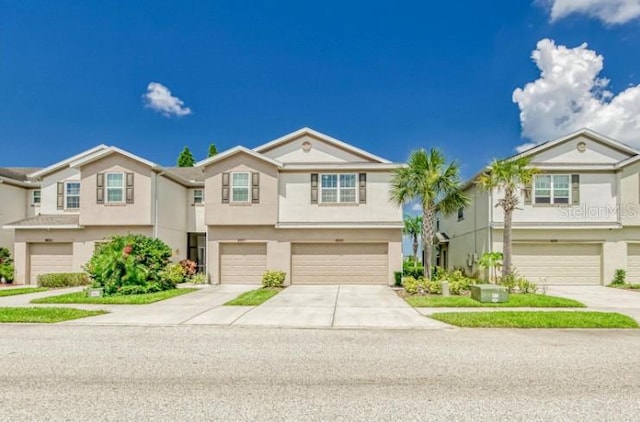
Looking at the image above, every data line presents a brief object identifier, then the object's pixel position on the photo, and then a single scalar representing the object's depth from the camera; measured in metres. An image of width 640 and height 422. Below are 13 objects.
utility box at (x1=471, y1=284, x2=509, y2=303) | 12.77
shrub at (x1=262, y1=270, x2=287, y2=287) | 18.89
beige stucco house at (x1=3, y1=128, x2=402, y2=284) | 19.80
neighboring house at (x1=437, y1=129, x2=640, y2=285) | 19.47
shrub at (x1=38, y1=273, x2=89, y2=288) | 18.69
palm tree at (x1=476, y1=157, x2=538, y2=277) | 16.02
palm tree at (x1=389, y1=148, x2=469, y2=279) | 16.86
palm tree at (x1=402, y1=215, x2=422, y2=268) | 39.09
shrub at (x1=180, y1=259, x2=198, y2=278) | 21.07
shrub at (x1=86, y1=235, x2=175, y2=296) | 15.12
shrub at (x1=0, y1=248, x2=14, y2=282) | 20.75
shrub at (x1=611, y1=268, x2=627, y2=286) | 19.17
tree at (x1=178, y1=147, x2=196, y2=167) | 39.93
